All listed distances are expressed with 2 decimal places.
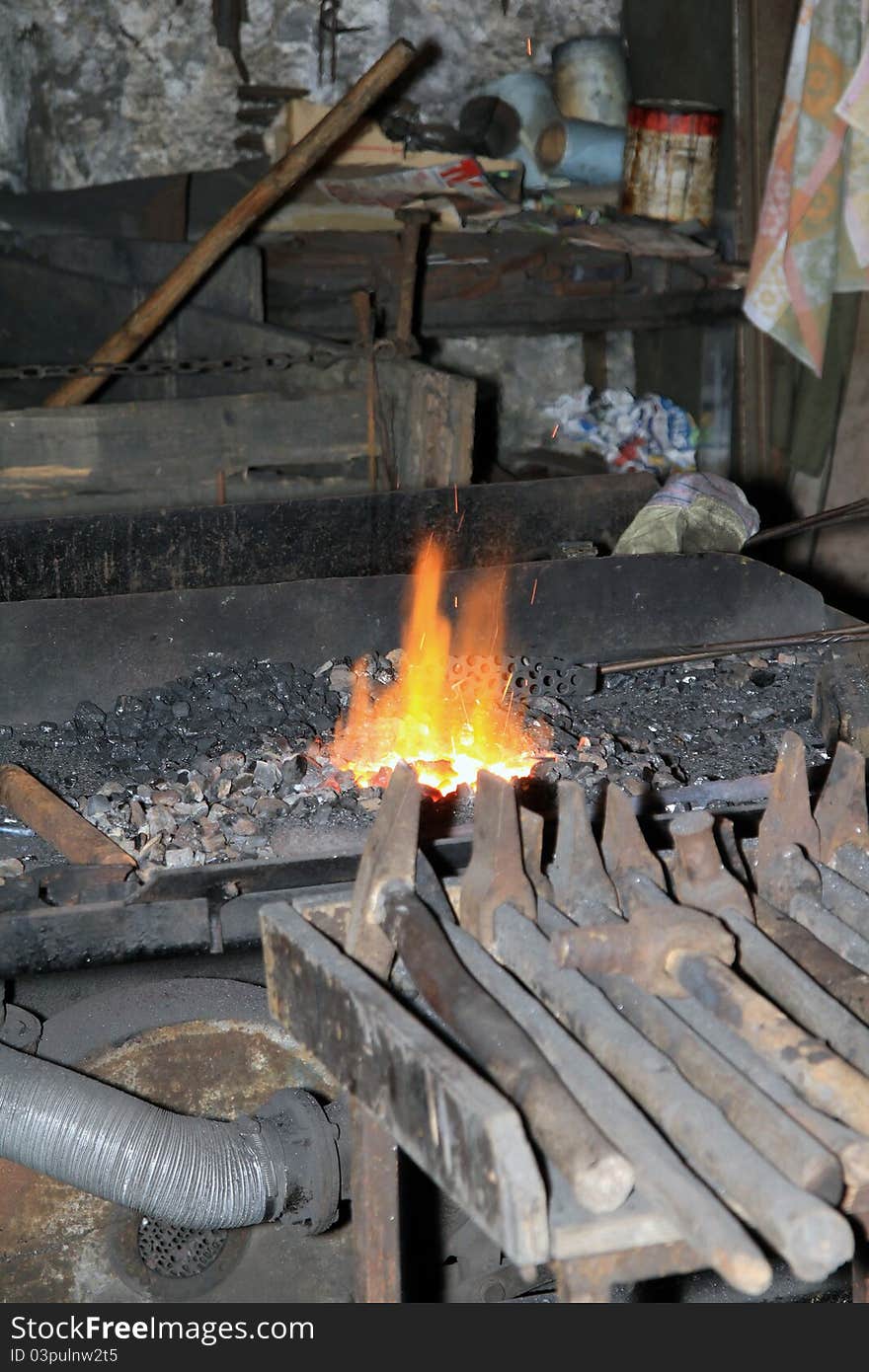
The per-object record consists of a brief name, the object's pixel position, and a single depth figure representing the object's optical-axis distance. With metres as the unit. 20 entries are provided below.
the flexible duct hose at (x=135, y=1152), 2.49
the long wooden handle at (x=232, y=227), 5.31
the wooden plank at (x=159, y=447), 4.79
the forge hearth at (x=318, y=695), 3.01
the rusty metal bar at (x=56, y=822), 2.71
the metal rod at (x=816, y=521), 4.05
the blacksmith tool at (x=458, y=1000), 1.39
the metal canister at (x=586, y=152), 6.97
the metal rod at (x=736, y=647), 3.71
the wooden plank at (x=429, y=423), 5.04
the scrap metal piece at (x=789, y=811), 2.00
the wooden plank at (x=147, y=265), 6.24
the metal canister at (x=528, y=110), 7.09
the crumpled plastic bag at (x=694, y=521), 4.21
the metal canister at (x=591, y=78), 7.11
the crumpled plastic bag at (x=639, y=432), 6.99
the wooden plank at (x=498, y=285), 6.77
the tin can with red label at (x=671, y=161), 6.50
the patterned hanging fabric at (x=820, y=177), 5.86
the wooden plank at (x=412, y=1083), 1.39
